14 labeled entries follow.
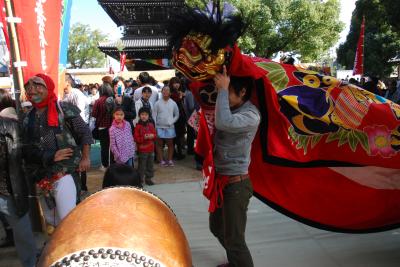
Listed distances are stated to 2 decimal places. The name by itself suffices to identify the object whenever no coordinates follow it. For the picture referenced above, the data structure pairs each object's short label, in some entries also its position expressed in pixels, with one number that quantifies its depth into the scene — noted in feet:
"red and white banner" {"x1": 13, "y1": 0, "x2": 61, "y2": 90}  10.84
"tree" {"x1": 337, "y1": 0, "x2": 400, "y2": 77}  75.00
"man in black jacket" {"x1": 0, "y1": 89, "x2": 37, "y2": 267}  8.27
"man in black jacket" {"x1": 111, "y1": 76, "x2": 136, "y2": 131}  20.65
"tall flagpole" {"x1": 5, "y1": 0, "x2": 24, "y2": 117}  10.59
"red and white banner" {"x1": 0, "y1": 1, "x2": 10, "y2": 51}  10.66
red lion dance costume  7.64
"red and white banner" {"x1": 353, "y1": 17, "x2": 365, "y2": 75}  32.55
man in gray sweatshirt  8.02
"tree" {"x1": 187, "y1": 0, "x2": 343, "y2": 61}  65.57
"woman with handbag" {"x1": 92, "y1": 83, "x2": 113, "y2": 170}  19.88
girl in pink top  16.77
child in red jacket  18.29
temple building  69.41
